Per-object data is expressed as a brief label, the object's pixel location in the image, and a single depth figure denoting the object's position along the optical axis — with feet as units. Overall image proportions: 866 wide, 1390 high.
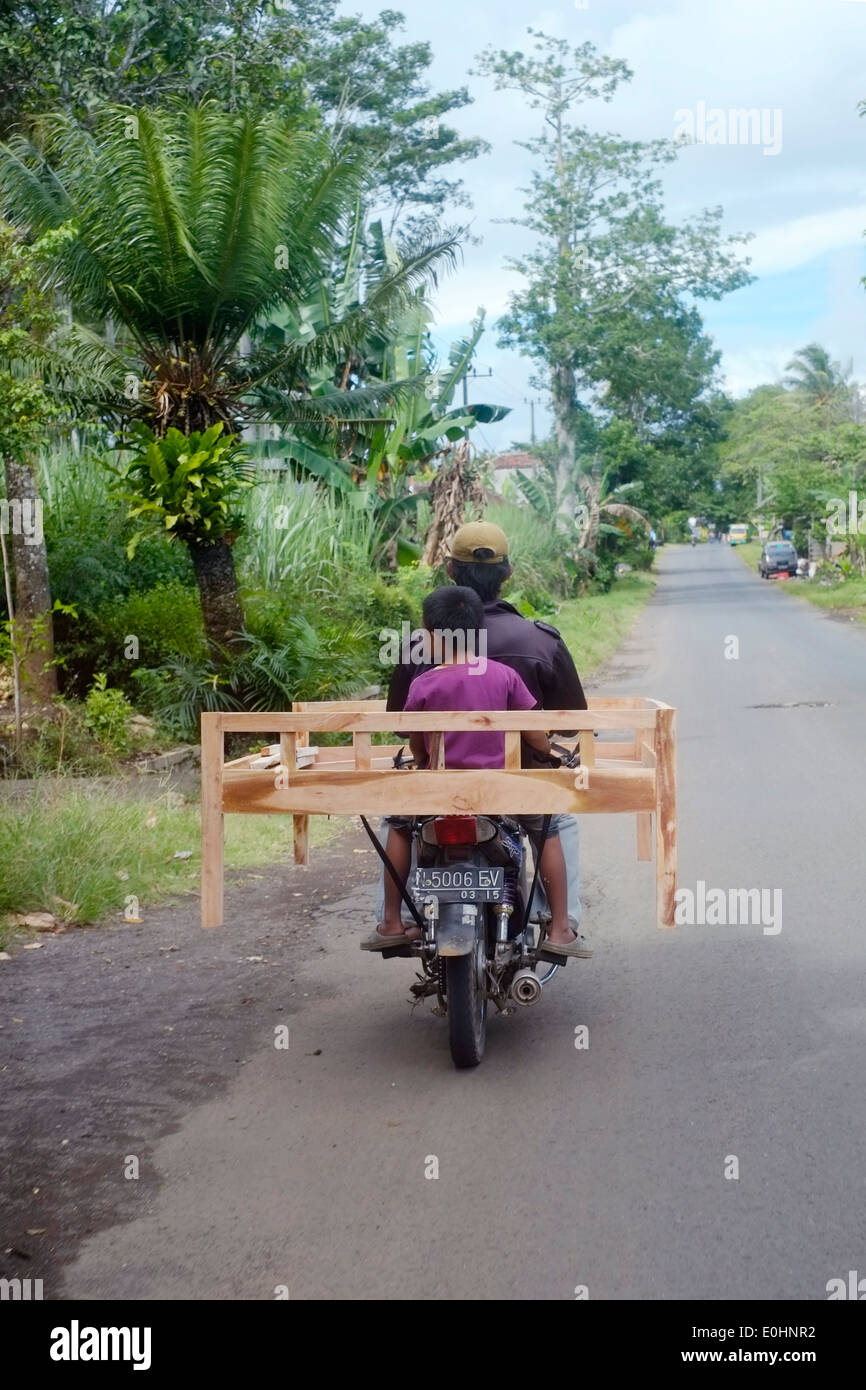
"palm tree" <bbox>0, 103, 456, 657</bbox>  42.83
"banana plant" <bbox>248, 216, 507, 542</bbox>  69.31
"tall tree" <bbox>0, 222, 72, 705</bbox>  35.12
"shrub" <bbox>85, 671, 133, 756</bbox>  43.09
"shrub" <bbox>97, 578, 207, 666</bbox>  48.80
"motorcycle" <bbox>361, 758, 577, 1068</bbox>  16.87
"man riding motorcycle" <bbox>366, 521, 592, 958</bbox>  19.02
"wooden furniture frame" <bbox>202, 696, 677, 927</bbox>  16.49
